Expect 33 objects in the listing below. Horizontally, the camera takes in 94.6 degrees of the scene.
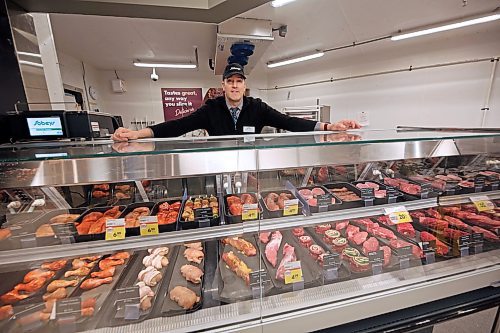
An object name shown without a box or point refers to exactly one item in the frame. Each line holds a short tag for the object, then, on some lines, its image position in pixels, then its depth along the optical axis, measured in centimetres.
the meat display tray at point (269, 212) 110
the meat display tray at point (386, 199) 122
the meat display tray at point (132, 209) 94
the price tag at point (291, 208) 109
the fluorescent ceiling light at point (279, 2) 269
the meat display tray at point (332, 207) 112
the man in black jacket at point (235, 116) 176
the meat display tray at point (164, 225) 98
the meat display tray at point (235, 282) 101
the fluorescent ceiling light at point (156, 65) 615
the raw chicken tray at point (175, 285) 94
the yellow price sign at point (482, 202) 128
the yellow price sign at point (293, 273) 103
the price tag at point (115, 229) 92
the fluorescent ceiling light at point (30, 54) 137
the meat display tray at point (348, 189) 117
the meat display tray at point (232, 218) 107
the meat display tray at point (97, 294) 88
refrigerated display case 86
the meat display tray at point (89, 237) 91
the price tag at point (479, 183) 134
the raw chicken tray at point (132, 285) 89
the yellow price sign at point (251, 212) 106
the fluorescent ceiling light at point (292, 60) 564
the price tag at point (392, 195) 122
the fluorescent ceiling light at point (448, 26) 350
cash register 111
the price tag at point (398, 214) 111
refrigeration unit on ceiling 348
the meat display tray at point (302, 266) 104
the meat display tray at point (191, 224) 101
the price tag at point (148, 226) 94
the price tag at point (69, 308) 89
